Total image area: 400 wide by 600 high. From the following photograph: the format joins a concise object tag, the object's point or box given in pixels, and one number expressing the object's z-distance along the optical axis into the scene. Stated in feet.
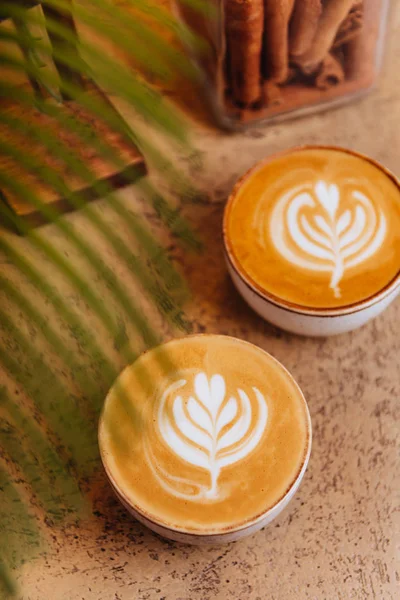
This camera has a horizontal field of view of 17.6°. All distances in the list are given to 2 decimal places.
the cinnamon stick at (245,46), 2.18
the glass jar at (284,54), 2.21
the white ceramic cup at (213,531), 1.96
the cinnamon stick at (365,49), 2.29
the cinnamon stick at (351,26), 2.26
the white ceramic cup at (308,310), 2.11
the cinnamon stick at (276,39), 2.19
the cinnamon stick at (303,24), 2.19
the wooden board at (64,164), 2.23
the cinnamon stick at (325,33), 2.21
